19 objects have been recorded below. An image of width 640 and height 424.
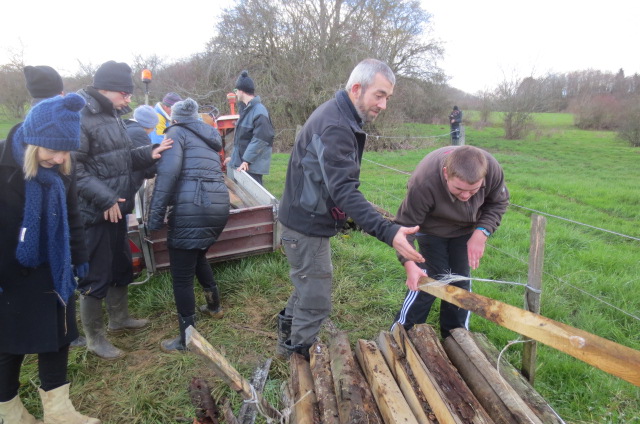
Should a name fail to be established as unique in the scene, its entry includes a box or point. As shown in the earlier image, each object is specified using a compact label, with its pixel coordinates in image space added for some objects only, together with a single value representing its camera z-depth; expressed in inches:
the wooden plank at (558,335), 54.6
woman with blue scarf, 74.6
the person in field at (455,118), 805.9
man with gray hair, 85.7
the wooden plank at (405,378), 74.1
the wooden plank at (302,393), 80.9
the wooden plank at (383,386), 72.1
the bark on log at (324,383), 78.4
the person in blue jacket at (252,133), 191.5
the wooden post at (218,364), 59.2
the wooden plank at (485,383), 74.5
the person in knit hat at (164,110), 215.5
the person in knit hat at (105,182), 105.7
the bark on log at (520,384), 76.7
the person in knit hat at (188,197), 112.7
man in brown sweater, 92.2
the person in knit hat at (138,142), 123.8
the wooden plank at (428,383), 69.7
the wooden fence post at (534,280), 91.5
